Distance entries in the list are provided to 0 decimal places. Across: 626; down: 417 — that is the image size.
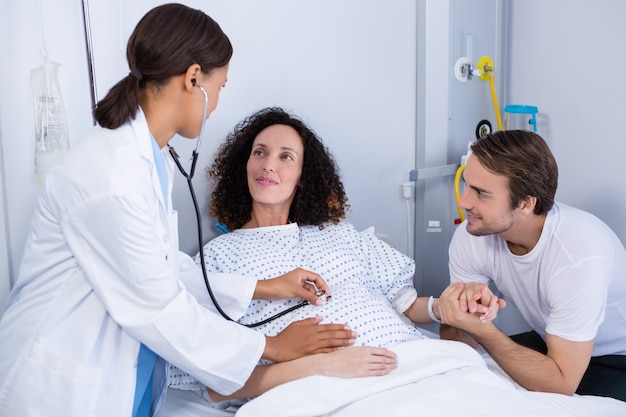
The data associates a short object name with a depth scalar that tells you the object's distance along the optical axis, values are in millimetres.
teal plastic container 2270
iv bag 1486
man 1515
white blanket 1208
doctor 1055
